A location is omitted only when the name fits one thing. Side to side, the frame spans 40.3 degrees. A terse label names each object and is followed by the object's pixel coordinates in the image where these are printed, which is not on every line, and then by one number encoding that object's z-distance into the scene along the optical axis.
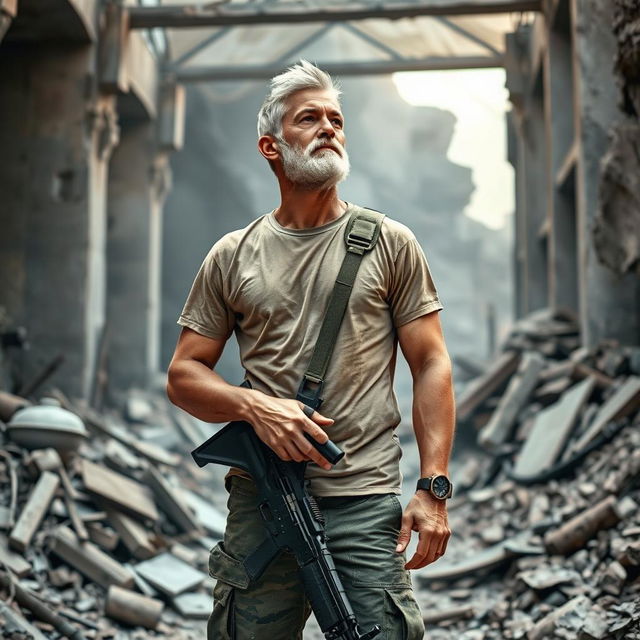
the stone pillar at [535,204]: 15.62
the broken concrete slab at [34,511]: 6.01
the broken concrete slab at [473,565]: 6.71
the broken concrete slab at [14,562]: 5.70
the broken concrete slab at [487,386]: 11.63
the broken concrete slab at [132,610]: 5.84
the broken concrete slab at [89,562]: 6.24
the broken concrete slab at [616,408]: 7.68
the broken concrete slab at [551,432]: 8.26
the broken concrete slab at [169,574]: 6.49
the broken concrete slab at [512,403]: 9.87
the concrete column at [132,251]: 15.60
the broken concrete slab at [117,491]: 7.29
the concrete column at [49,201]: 11.84
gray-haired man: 2.55
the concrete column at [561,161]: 12.45
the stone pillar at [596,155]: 9.60
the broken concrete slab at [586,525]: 5.82
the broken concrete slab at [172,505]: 8.13
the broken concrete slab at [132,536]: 6.96
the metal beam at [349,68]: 15.09
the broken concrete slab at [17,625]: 4.71
